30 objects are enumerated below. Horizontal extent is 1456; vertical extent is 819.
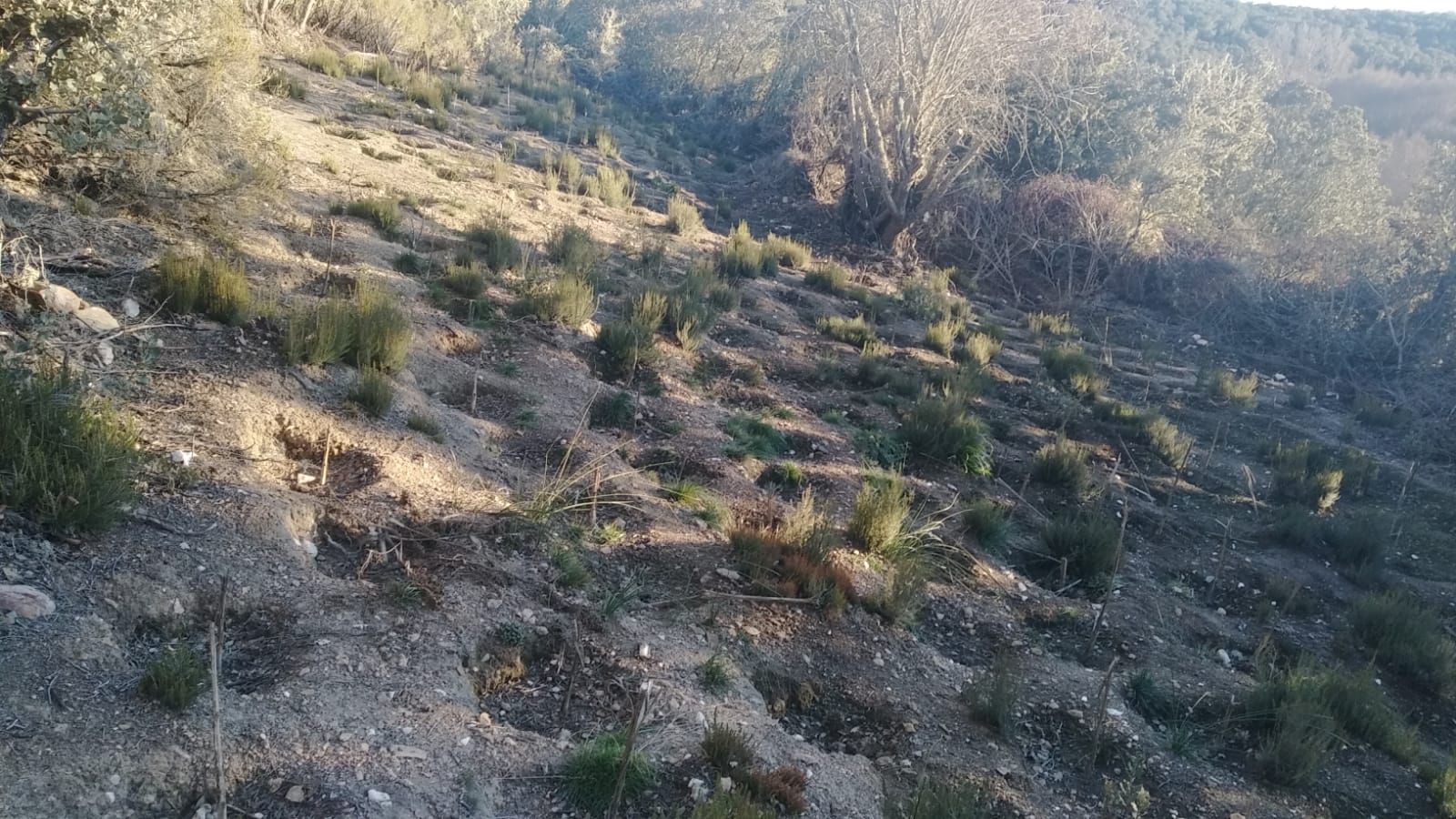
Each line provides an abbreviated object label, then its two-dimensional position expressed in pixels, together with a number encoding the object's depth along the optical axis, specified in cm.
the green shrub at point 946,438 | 763
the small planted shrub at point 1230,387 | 1138
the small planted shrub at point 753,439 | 676
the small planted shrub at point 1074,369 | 1056
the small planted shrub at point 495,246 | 858
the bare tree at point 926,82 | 1413
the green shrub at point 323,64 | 1434
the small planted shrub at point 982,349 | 1074
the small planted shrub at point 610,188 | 1342
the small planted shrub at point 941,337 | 1093
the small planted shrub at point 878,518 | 564
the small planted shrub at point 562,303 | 775
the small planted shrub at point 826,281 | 1268
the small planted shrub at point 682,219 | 1313
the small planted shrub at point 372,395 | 517
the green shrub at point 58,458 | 332
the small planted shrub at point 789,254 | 1338
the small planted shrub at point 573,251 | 891
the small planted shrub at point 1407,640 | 581
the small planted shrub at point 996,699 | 432
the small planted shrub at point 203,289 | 516
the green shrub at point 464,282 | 775
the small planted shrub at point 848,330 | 1056
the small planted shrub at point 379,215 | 843
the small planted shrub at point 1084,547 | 629
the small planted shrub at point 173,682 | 293
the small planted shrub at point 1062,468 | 770
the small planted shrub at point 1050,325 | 1302
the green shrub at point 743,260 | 1188
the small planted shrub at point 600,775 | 317
